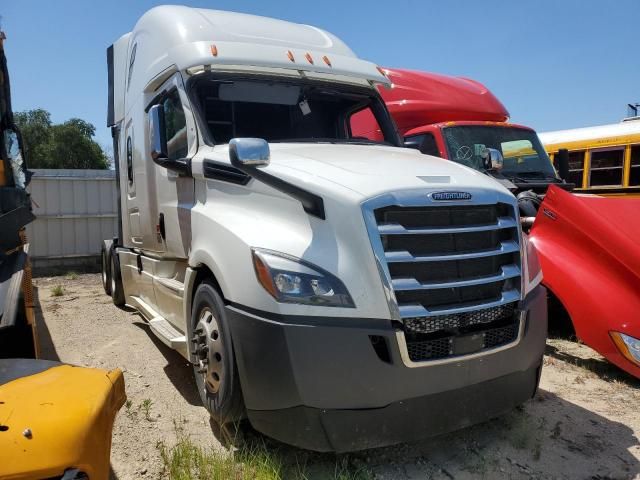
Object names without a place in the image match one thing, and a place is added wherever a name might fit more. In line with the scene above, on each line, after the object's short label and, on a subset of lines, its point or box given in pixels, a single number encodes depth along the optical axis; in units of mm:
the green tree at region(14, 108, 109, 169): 37781
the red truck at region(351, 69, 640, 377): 4152
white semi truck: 2621
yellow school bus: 10070
